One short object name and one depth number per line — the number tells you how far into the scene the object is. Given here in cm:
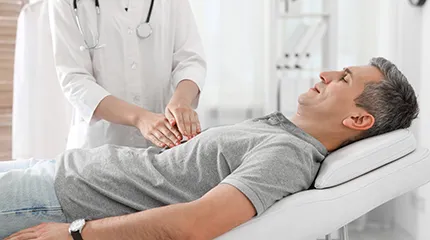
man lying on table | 131
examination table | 136
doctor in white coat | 195
